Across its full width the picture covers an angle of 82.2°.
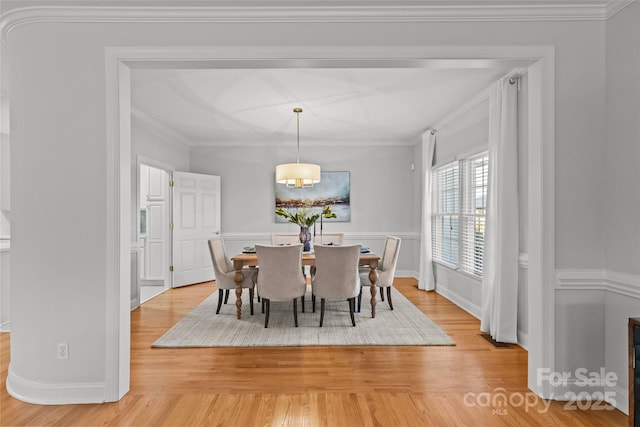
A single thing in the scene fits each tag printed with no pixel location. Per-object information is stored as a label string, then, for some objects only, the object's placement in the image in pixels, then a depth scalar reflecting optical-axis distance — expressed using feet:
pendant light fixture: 14.70
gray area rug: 11.14
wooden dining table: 13.26
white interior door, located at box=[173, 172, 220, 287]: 19.35
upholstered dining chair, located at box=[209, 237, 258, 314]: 13.98
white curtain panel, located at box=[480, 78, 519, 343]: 11.19
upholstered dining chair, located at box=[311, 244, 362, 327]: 12.23
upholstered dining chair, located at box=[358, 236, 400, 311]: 14.56
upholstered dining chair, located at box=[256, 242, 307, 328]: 12.11
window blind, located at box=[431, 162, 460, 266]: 16.55
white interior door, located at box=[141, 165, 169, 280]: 20.54
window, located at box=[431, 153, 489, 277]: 14.15
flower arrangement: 14.37
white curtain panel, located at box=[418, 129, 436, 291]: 18.62
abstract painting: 22.02
